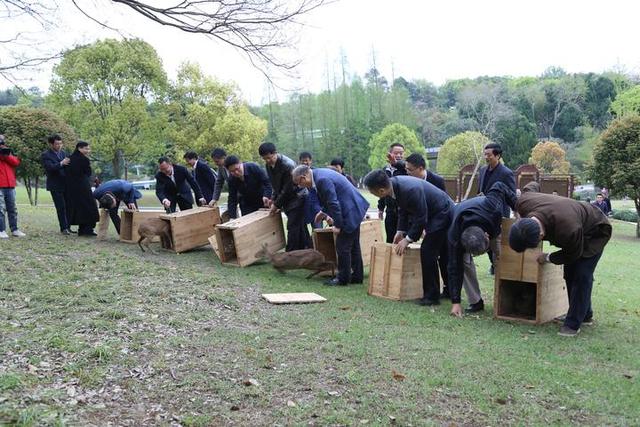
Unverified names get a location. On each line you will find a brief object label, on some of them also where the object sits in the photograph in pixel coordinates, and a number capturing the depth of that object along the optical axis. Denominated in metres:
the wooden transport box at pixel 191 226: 10.58
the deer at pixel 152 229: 10.51
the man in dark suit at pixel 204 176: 11.73
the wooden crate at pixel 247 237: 9.45
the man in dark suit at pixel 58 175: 11.91
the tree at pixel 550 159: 40.28
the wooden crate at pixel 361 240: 9.21
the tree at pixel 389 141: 42.84
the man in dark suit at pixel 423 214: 6.84
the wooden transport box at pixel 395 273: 7.48
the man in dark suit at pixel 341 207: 7.97
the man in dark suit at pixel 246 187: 10.08
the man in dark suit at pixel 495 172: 8.20
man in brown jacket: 5.43
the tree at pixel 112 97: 28.27
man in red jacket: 10.70
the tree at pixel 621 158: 20.38
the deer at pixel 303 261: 8.64
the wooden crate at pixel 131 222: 11.61
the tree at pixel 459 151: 39.75
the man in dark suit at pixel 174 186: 11.41
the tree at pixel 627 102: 41.56
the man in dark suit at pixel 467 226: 6.51
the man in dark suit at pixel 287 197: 9.34
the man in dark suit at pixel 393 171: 9.27
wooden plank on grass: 7.13
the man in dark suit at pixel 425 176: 7.58
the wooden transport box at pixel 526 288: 6.38
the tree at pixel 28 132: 22.23
